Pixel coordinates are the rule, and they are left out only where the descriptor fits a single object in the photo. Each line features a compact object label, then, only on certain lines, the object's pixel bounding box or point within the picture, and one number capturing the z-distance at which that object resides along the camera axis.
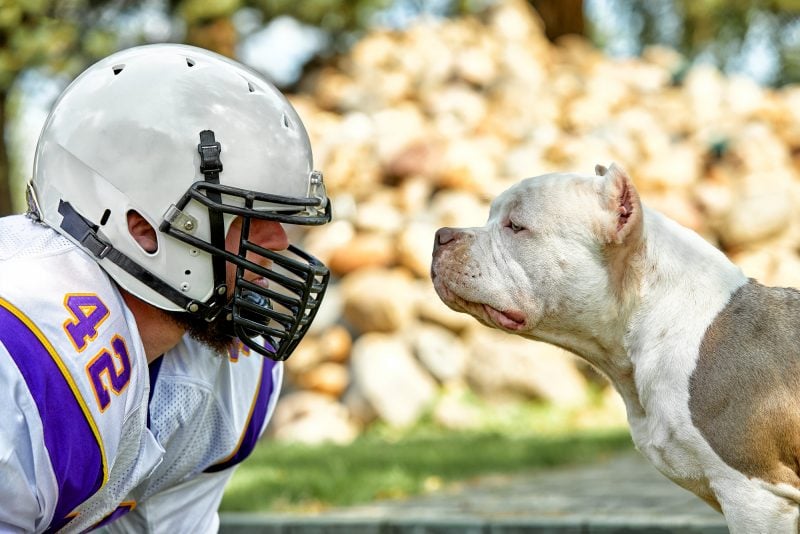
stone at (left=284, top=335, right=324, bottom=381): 12.02
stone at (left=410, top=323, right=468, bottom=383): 11.71
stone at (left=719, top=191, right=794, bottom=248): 12.32
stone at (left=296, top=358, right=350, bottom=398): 11.84
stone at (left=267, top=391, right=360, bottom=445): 11.34
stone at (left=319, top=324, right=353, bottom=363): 11.99
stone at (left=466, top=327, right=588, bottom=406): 11.27
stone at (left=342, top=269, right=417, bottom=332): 11.98
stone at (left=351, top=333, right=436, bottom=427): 11.33
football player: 2.93
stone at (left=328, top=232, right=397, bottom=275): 12.59
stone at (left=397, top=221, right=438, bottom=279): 12.34
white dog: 3.32
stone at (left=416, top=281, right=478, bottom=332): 11.99
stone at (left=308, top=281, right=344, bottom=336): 12.38
